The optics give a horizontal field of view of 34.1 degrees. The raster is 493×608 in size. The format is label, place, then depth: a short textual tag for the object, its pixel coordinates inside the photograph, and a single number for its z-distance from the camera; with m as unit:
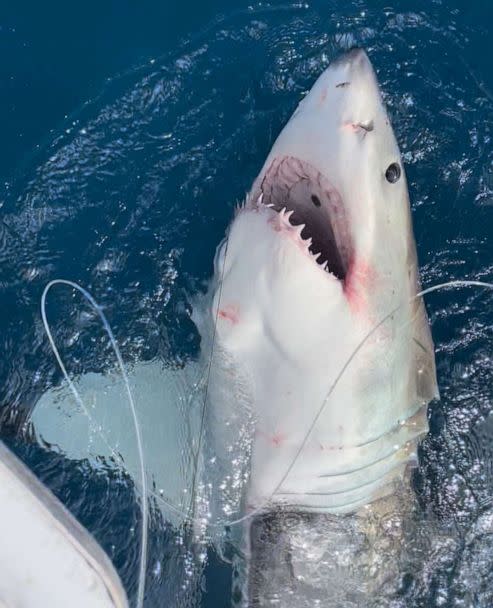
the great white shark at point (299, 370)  2.01
